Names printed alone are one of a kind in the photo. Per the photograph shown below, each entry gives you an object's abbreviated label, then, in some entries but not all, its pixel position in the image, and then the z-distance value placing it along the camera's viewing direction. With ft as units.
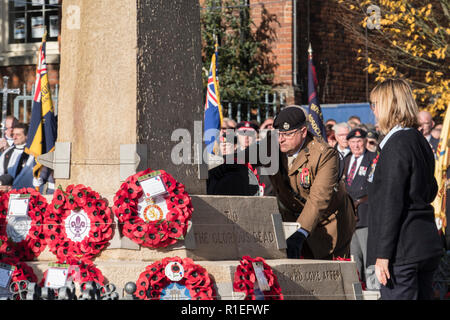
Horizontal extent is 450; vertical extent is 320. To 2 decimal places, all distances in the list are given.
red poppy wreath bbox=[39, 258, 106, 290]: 37.11
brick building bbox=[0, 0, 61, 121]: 113.29
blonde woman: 33.55
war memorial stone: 41.83
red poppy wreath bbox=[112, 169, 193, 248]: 38.88
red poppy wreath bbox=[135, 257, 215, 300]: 36.78
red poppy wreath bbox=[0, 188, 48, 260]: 41.19
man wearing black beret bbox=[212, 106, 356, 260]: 45.70
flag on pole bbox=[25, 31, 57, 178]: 74.49
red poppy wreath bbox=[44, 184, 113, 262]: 39.63
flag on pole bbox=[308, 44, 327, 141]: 83.56
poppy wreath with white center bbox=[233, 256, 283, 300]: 38.01
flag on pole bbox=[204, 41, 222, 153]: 81.97
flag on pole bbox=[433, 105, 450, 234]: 69.82
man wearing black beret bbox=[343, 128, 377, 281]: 71.56
